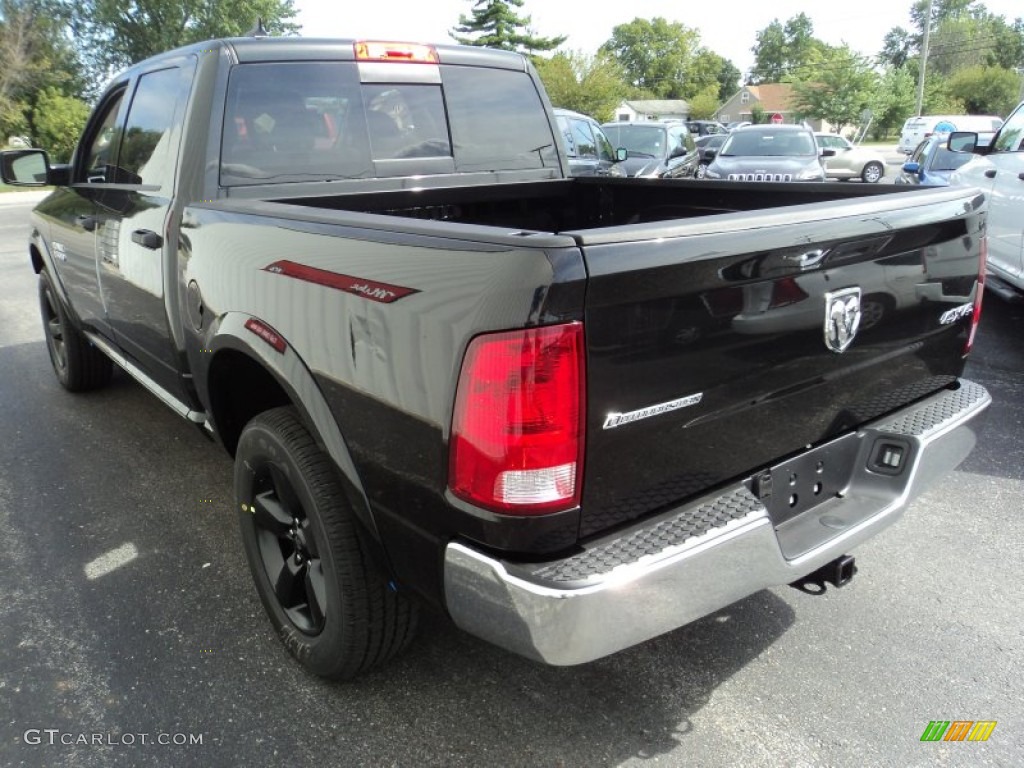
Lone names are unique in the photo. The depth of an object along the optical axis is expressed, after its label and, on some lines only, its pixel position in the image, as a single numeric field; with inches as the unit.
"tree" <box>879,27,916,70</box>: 4286.4
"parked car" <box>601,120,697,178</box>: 526.9
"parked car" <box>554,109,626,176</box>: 458.9
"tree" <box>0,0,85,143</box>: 1298.0
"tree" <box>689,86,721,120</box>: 3321.9
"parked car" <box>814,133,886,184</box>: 912.9
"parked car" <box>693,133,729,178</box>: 620.9
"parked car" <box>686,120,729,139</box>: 1665.7
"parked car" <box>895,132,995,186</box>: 417.4
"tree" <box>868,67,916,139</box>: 2293.3
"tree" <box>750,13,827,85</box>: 4481.3
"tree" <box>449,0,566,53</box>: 2034.9
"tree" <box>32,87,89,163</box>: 1261.1
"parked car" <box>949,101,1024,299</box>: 223.9
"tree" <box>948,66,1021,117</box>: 2420.0
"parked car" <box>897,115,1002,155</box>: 1069.3
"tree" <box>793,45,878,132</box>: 2162.9
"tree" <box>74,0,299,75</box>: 1708.9
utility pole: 1458.7
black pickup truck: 64.0
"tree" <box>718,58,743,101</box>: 4557.1
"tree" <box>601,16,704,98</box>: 4094.5
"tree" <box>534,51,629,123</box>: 1749.5
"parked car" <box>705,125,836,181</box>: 505.3
